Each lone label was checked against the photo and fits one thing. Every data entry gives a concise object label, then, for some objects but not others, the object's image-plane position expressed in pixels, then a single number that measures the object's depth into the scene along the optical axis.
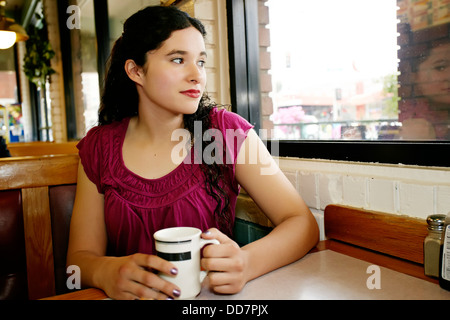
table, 0.72
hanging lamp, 4.10
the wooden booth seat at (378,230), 0.90
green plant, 4.86
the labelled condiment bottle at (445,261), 0.72
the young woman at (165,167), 1.08
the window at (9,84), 7.61
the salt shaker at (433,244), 0.76
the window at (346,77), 1.05
